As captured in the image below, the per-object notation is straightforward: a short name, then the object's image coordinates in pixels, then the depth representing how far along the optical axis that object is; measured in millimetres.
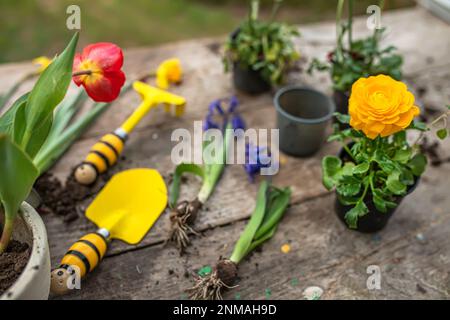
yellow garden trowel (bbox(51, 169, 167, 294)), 784
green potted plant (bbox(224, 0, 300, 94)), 1157
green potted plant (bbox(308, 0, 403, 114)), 1086
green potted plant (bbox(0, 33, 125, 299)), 602
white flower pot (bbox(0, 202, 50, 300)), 604
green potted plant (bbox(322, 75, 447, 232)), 743
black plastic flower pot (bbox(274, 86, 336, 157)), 1017
